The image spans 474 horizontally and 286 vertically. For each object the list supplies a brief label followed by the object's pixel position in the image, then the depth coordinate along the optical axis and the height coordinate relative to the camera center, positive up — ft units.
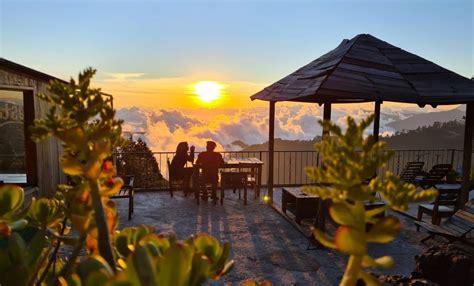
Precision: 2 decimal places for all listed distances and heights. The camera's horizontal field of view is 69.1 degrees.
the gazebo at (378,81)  17.04 +2.11
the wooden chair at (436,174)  30.25 -4.79
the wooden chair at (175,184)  27.43 -5.84
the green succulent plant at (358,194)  1.32 -0.29
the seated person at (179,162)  27.04 -3.69
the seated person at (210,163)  25.44 -3.53
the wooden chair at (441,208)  18.60 -5.07
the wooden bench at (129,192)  21.09 -4.95
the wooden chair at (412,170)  31.73 -4.76
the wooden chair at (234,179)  26.13 -4.86
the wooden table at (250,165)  26.16 -3.71
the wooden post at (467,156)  21.79 -2.28
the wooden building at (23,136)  19.82 -1.89
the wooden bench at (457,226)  15.85 -5.16
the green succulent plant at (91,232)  1.37 -0.58
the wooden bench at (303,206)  20.90 -5.44
